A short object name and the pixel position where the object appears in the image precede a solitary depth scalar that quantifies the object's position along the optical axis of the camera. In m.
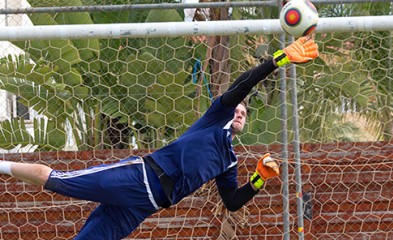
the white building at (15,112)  13.49
